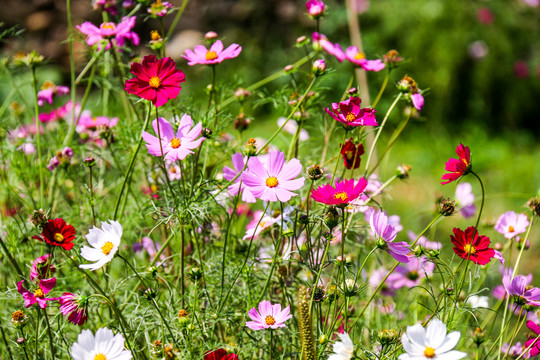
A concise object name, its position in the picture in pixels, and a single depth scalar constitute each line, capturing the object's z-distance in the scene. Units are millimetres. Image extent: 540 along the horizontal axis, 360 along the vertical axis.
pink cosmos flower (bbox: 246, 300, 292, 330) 2536
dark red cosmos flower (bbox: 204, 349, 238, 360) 2529
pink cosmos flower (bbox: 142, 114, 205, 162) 2574
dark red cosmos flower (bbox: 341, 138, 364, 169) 2664
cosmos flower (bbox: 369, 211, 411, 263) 2537
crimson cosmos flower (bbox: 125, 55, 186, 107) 2539
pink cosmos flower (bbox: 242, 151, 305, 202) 2531
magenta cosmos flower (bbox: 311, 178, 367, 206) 2498
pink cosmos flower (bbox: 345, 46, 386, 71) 2768
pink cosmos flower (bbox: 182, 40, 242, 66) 2684
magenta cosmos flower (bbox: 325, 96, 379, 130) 2556
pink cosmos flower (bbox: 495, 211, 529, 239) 2763
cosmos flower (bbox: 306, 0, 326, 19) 2730
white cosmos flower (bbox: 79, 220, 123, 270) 2530
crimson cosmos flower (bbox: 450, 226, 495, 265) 2584
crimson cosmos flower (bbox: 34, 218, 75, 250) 2538
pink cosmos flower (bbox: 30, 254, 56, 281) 2616
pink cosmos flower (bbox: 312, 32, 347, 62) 2731
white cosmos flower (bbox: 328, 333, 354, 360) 2466
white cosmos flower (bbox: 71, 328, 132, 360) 2476
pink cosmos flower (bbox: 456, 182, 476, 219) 2982
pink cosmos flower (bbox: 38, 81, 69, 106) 2983
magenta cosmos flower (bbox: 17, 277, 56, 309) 2555
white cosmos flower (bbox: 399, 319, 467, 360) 2450
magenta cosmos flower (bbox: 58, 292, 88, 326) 2523
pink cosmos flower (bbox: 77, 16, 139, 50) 2719
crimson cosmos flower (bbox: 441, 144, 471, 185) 2562
